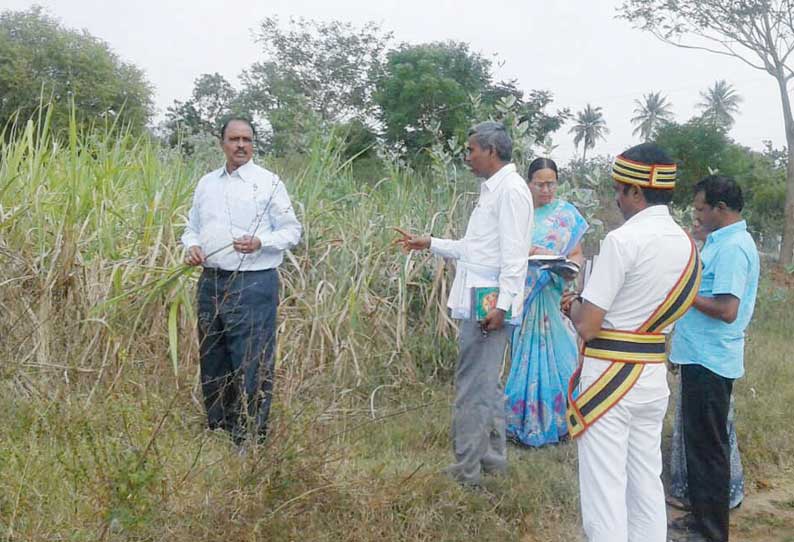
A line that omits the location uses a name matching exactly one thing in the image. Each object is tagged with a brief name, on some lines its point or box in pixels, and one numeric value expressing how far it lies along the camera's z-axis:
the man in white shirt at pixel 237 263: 3.99
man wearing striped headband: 2.68
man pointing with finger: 3.59
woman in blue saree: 4.72
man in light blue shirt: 3.67
